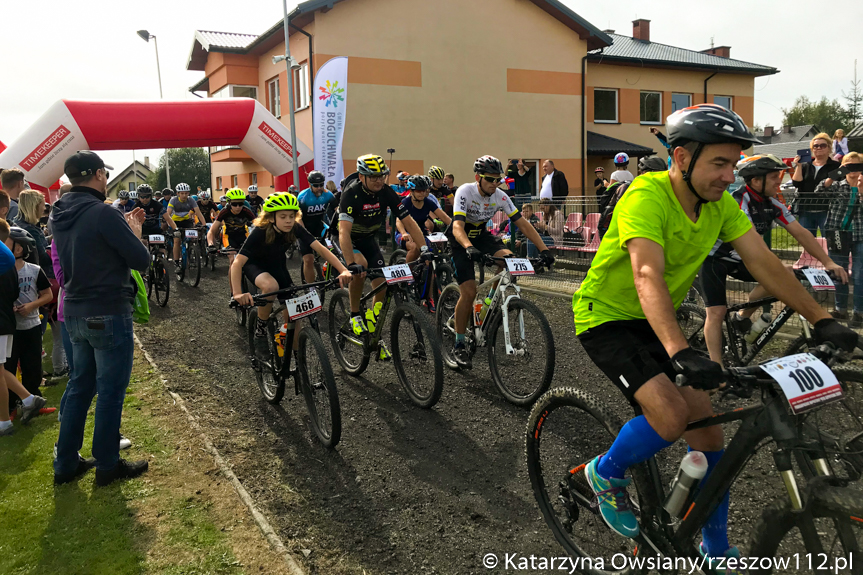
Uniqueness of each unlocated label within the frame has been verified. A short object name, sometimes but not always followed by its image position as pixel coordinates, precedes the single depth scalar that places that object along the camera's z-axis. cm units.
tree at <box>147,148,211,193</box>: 8256
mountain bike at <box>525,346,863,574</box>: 203
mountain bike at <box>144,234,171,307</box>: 1151
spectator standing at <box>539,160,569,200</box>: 1542
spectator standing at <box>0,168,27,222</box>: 696
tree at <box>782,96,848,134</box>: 8531
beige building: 2348
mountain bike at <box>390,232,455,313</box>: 878
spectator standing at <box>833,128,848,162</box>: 1103
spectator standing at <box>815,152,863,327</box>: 714
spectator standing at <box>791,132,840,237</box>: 751
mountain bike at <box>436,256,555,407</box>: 529
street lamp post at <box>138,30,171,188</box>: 4024
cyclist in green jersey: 243
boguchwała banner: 1981
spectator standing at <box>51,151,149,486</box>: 405
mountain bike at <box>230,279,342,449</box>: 462
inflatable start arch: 1606
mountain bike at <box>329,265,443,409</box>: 535
